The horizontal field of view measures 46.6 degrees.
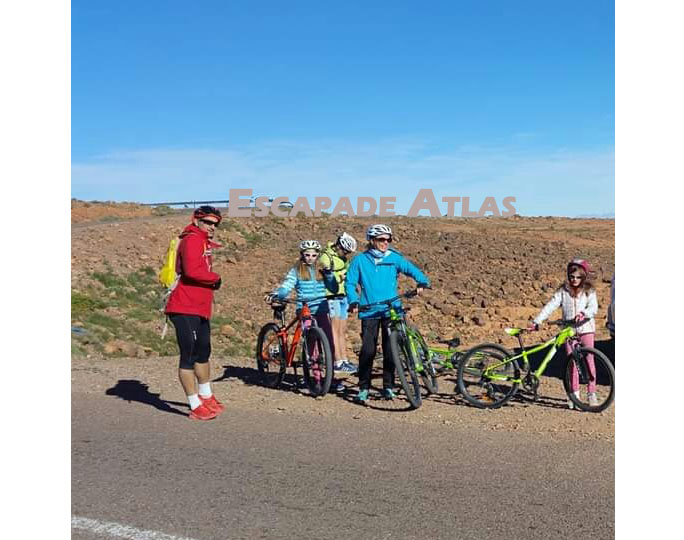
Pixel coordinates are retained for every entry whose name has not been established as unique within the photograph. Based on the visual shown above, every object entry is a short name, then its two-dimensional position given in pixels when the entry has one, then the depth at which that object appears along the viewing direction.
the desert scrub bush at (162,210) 41.10
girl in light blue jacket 8.95
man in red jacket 7.07
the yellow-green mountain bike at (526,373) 7.31
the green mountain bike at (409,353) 7.56
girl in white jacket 7.43
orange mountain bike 8.26
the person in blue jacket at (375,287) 7.90
